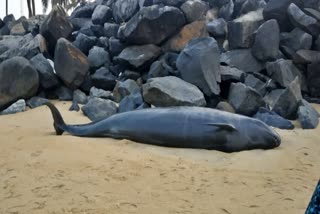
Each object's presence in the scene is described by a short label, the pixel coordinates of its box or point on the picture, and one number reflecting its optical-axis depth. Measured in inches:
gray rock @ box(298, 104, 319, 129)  232.1
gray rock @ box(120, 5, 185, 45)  337.4
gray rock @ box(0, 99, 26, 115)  285.9
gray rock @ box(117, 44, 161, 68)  329.7
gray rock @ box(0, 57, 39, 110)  297.0
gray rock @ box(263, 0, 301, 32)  340.8
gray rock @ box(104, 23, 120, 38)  390.9
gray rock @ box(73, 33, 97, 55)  384.5
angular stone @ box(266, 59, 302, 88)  294.7
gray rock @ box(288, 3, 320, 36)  322.0
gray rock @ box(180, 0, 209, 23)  350.9
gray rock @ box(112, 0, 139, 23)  399.9
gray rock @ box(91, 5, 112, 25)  426.3
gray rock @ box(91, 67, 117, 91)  331.0
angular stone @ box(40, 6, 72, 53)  373.4
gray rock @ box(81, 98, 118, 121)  258.5
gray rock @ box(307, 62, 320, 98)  301.9
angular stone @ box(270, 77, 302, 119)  253.9
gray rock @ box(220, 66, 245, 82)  291.1
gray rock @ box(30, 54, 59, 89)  316.5
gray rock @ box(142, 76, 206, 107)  240.7
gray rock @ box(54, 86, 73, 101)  318.3
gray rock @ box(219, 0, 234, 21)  388.5
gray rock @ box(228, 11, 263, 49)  339.0
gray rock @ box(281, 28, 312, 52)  317.4
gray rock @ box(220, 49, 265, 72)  321.7
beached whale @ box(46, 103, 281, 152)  191.5
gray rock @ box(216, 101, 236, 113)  255.3
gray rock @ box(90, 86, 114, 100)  302.8
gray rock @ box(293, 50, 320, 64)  307.4
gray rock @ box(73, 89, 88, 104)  304.4
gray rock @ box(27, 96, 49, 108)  299.0
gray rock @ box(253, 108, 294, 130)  232.2
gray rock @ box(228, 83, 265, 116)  253.0
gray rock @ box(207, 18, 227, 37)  367.2
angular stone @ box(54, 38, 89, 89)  318.7
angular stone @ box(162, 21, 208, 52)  344.8
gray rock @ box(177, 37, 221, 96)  273.3
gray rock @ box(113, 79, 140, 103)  295.0
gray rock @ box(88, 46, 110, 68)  358.6
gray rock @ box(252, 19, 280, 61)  317.1
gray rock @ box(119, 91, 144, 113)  260.4
